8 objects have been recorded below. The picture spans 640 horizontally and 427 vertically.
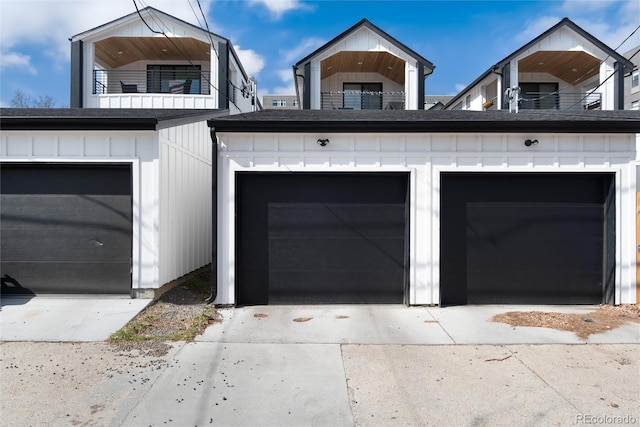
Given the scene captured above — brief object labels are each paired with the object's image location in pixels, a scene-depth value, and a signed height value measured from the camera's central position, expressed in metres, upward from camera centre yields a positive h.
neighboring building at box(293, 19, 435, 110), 13.23 +5.09
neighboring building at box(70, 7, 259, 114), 12.54 +5.15
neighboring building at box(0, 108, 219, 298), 6.39 +0.11
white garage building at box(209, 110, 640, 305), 6.37 -0.04
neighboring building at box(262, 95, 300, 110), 51.78 +15.11
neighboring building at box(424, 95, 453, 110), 43.99 +13.23
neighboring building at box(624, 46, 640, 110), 29.48 +9.49
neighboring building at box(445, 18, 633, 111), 13.48 +5.21
